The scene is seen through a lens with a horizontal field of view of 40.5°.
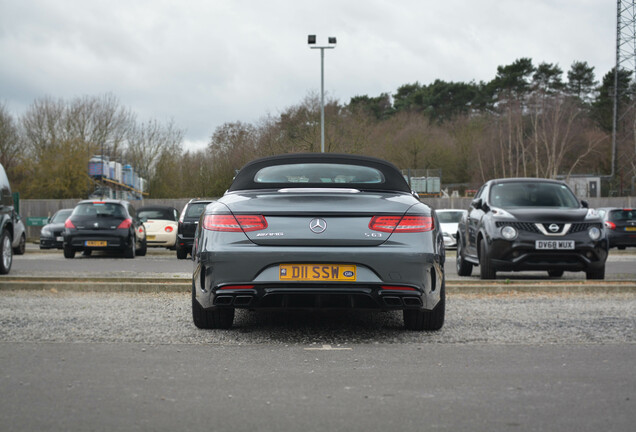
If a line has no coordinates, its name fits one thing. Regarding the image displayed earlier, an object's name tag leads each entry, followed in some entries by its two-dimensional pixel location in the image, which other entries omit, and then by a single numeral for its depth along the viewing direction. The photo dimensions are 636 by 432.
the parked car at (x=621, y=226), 29.08
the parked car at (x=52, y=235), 29.44
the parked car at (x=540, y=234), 12.45
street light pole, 40.75
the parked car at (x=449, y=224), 29.50
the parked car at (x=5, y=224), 14.17
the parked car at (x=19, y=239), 23.01
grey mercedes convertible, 6.57
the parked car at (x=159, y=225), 27.61
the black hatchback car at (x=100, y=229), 22.22
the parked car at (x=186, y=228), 22.47
